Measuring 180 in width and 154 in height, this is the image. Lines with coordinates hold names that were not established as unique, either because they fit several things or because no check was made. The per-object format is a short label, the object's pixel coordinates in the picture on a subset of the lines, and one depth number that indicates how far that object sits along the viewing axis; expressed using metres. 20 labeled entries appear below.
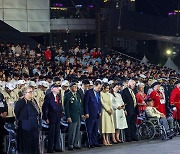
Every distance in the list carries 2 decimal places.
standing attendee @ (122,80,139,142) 19.70
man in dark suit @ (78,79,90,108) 18.63
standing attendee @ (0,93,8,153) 15.98
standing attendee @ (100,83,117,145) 18.75
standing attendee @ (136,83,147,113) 20.48
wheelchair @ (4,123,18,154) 15.77
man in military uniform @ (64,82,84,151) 17.70
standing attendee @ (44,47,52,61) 33.12
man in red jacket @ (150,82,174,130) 20.57
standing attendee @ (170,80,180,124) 21.50
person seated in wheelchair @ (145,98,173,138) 19.77
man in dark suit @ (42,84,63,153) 17.14
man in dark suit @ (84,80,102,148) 18.27
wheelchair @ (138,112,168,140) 19.53
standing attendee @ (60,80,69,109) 18.41
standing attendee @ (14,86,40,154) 15.18
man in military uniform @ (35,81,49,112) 18.00
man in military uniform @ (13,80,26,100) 17.52
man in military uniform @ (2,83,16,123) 17.08
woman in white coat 19.15
